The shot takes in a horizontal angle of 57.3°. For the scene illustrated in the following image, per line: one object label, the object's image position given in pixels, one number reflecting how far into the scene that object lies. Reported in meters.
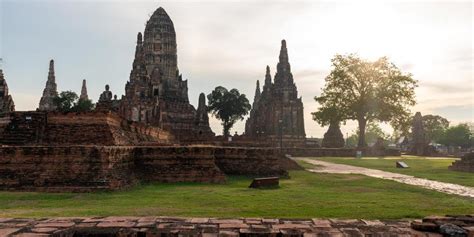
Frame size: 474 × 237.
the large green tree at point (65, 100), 54.36
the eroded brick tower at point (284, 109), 53.25
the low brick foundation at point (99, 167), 11.30
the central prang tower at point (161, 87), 38.94
